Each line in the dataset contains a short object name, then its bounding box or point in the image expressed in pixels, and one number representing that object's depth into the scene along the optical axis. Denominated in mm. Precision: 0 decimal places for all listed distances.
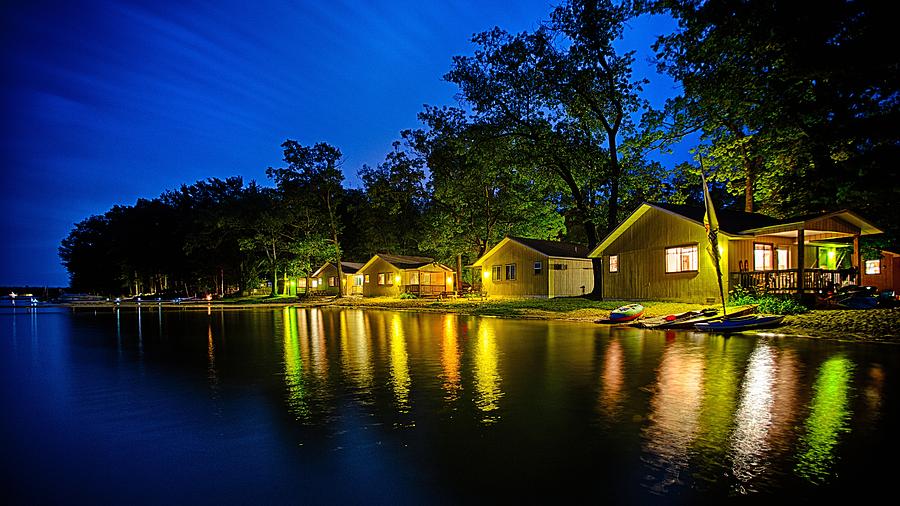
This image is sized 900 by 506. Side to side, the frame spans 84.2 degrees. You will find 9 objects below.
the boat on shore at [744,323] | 17578
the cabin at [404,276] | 58125
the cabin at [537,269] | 40062
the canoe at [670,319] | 19844
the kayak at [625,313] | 21953
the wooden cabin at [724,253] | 22859
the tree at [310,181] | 56844
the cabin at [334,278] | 69000
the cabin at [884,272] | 32094
